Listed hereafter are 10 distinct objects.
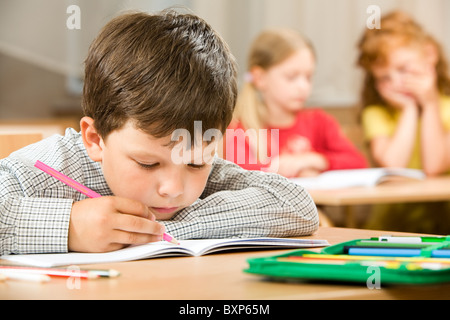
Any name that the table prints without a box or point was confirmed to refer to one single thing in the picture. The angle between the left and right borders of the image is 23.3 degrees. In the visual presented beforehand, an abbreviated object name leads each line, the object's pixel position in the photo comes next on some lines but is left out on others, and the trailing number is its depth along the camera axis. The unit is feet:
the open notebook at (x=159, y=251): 3.30
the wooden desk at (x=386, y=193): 7.40
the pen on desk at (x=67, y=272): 2.99
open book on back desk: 8.41
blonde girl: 9.90
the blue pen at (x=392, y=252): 3.15
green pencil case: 2.78
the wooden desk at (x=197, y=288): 2.78
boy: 3.52
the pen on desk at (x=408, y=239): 3.45
